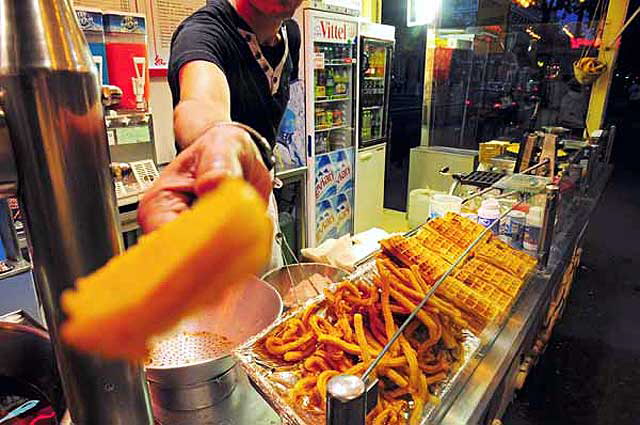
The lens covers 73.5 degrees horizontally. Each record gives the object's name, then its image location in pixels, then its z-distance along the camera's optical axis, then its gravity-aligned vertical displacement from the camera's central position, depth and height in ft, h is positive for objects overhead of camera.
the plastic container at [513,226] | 5.80 -1.88
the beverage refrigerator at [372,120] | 14.80 -1.37
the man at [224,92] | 1.27 -0.09
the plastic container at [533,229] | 5.76 -1.91
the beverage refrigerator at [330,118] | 12.01 -1.14
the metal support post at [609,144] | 14.06 -2.03
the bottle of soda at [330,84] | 13.32 -0.10
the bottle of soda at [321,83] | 12.76 -0.06
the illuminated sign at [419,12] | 16.18 +2.53
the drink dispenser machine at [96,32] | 7.64 +0.84
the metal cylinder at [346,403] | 2.18 -1.58
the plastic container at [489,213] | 5.66 -1.69
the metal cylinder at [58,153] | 1.29 -0.23
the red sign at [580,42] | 15.83 +1.39
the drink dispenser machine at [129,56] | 8.16 +0.44
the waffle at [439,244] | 4.29 -1.62
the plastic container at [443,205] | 6.36 -1.78
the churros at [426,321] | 3.03 -1.92
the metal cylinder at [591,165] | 10.19 -2.00
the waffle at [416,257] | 3.84 -1.55
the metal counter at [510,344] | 3.47 -2.55
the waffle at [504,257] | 4.74 -1.95
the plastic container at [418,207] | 11.34 -3.25
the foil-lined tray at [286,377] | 2.81 -2.05
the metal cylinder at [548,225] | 5.51 -1.81
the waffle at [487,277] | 4.16 -1.93
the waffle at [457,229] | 4.67 -1.59
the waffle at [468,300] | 3.79 -1.89
